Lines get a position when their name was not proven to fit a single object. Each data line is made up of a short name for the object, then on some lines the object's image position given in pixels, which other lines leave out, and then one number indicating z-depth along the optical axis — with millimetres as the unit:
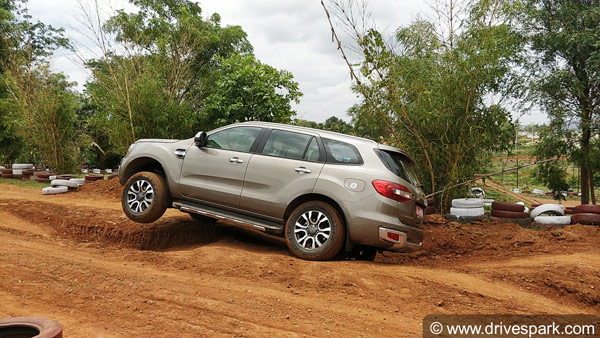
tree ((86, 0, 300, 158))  11508
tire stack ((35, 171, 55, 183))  13417
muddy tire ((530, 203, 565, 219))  8086
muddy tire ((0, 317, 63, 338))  2507
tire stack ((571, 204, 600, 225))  7691
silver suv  5141
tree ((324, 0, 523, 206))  7867
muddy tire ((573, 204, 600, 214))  7849
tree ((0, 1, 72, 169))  13906
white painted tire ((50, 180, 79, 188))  11328
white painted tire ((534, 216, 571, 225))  7879
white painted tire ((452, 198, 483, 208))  8102
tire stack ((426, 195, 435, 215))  8516
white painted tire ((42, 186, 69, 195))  10773
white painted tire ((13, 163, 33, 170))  14759
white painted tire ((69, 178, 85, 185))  11456
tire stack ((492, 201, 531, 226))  8078
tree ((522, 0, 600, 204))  14484
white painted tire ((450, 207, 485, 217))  8078
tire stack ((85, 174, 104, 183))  12602
